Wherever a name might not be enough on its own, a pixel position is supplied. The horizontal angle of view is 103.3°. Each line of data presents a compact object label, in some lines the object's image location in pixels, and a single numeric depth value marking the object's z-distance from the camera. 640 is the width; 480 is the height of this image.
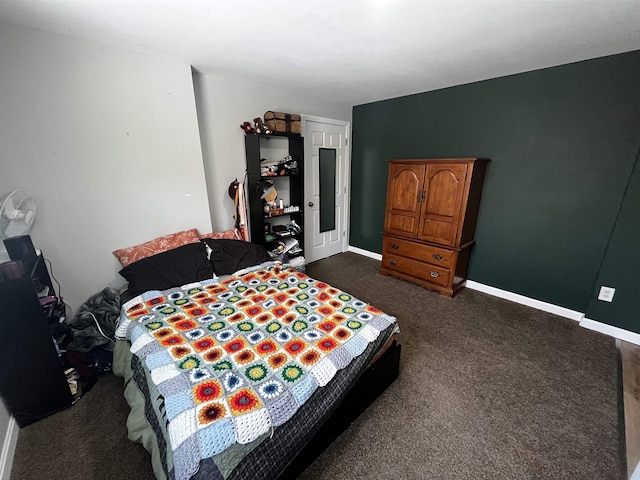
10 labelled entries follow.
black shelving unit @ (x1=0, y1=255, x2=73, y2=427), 1.35
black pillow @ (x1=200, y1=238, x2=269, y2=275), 2.27
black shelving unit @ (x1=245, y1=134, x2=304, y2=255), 2.77
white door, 3.48
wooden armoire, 2.69
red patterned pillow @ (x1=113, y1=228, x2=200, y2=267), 2.13
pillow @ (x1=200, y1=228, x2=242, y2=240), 2.58
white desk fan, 1.55
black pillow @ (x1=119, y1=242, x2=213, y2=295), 1.96
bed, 0.97
